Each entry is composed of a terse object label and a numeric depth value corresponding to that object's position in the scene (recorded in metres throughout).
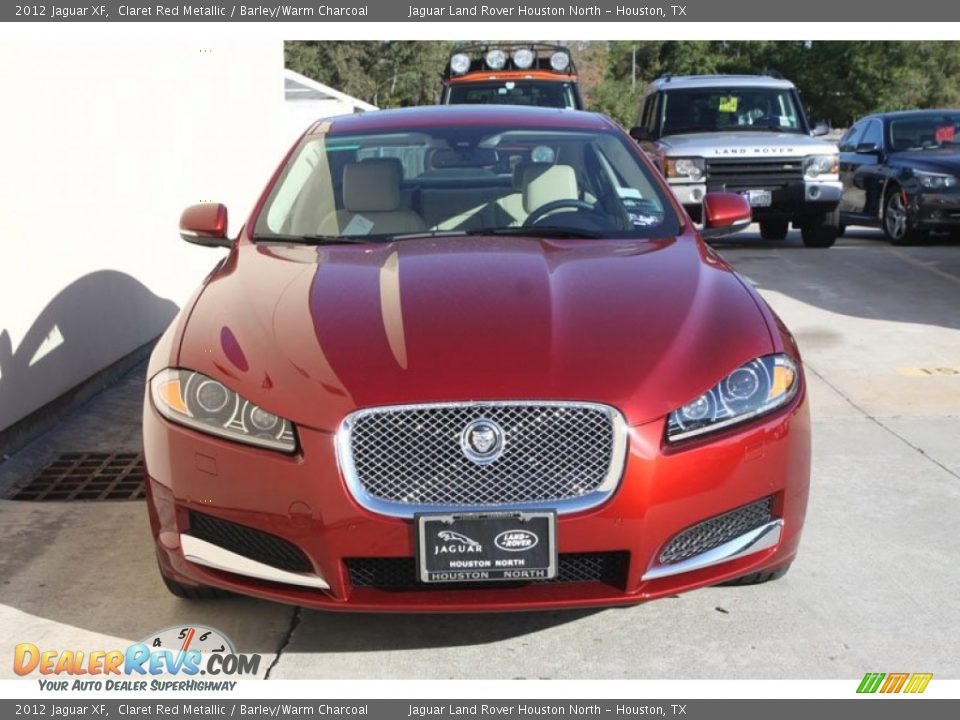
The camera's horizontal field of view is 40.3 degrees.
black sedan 13.39
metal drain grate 5.39
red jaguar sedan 3.40
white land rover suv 13.24
